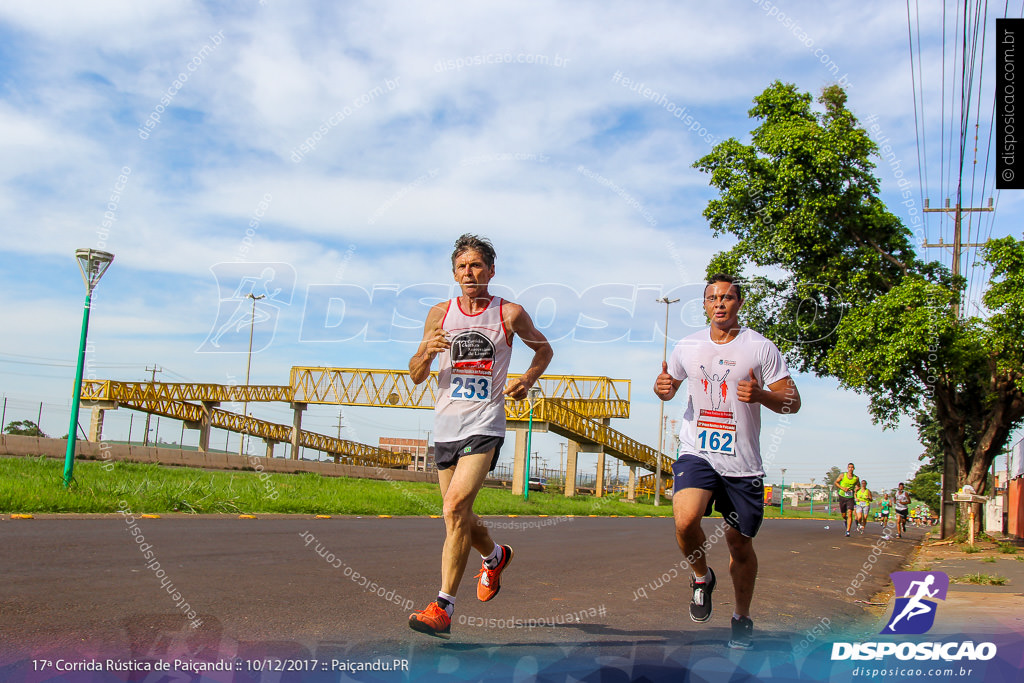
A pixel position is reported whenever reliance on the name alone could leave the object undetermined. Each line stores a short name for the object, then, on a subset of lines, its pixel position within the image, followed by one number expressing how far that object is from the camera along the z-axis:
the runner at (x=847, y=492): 20.55
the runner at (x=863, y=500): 21.06
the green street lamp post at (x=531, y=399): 28.48
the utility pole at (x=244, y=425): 43.40
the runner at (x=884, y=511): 31.89
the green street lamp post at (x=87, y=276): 12.50
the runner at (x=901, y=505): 23.81
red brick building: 54.58
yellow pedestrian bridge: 36.41
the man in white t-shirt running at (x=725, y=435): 4.80
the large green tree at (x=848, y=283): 17.12
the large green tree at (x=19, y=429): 38.82
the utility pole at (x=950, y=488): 20.05
